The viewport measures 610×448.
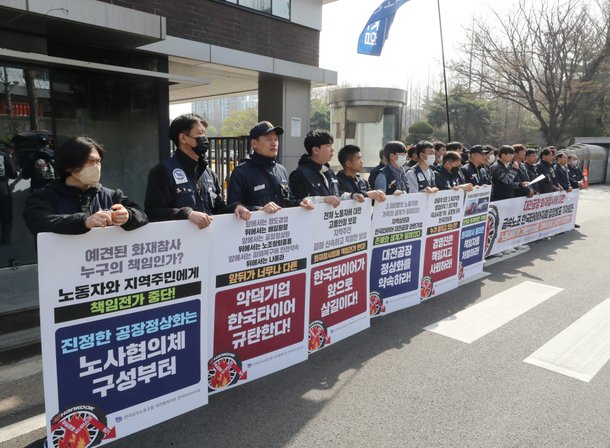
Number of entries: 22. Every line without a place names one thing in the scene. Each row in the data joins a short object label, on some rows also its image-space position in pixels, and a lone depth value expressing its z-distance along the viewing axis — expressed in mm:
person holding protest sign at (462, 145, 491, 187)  7270
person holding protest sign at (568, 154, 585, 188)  11117
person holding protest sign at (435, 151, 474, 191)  6309
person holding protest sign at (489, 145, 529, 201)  8328
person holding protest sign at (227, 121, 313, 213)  3879
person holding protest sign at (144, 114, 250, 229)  3287
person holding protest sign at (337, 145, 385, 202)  4797
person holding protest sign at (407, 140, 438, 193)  5918
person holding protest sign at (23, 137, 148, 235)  2414
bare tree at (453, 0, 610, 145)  26016
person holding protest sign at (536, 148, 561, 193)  9859
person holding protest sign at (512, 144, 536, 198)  8477
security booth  17391
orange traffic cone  22253
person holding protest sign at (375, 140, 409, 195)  5473
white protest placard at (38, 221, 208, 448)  2416
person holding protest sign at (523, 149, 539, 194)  9501
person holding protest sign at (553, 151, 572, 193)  10461
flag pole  13510
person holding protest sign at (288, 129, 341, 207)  4301
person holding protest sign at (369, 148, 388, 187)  5578
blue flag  12156
